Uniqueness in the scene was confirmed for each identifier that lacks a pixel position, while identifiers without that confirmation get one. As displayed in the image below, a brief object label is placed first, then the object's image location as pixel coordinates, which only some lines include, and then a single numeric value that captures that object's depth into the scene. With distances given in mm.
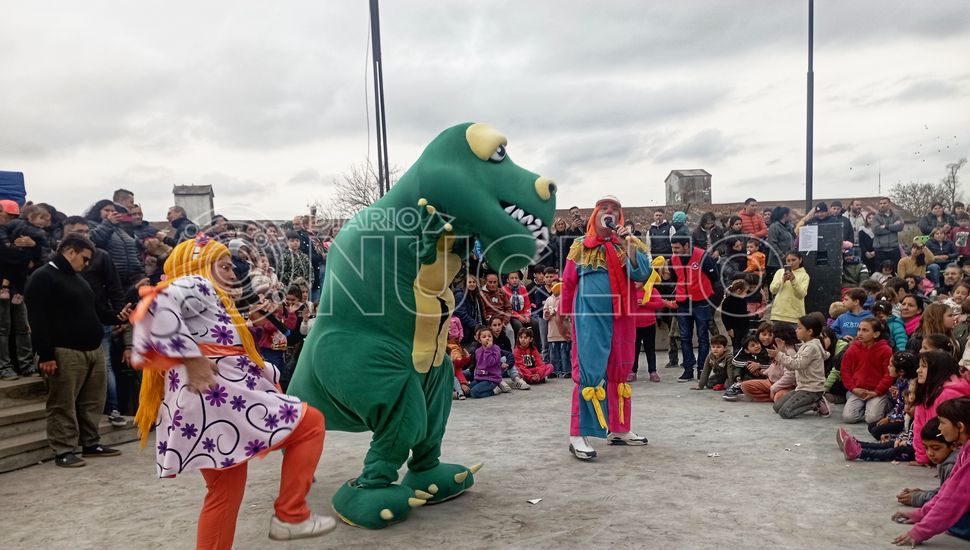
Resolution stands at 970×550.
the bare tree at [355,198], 22062
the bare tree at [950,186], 23250
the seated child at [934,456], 3533
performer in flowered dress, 2594
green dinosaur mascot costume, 3520
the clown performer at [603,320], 4719
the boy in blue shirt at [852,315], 6668
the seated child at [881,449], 4426
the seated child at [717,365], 7336
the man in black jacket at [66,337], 4996
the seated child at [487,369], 7539
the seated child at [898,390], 4634
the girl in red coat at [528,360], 8117
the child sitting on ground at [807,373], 5902
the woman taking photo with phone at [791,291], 7836
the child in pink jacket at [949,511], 3088
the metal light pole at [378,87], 8078
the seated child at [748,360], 7047
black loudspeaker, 8992
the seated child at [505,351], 7878
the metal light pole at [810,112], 10969
